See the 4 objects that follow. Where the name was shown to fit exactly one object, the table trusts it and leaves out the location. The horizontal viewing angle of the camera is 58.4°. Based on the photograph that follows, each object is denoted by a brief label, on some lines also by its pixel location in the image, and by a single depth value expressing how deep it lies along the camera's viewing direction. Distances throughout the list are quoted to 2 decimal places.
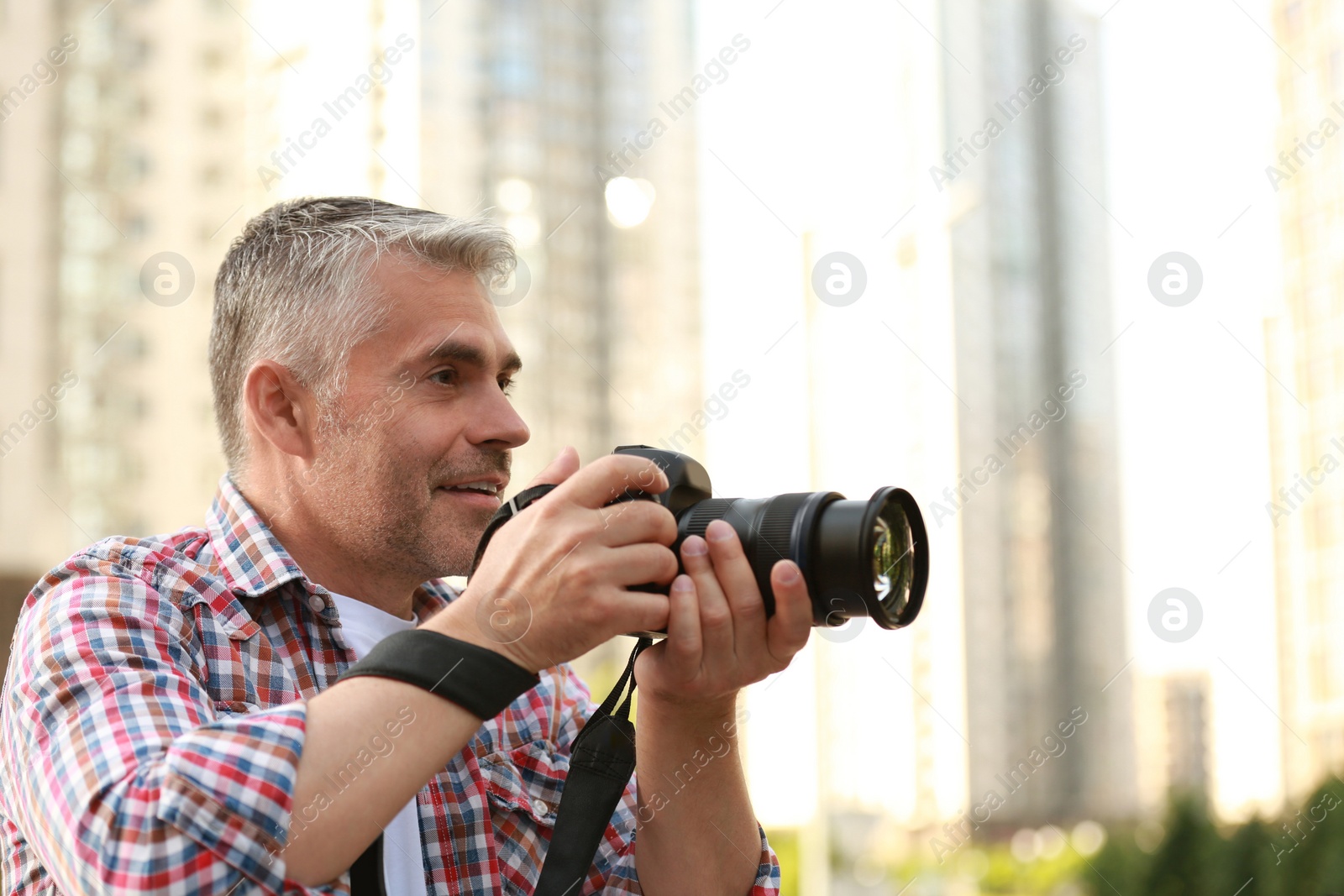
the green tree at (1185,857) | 11.02
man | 1.00
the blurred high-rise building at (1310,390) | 26.20
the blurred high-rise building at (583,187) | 32.19
